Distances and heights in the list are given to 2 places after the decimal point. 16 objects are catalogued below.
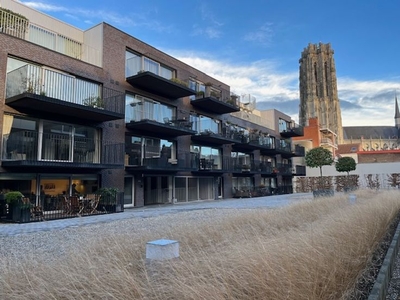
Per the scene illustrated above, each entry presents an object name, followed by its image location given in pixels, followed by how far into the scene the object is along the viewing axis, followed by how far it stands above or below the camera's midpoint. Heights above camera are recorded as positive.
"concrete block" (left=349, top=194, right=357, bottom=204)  10.86 -0.83
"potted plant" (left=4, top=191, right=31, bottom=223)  10.20 -0.81
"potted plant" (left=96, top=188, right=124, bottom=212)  13.37 -0.82
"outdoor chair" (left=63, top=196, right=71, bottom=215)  12.06 -0.94
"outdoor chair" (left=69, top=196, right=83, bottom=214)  12.13 -0.95
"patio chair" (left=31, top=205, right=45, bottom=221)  10.77 -1.05
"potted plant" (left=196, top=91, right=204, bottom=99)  21.08 +5.41
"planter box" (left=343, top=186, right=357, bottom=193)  19.67 -0.84
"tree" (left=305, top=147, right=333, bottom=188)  27.28 +1.59
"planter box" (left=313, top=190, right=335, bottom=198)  16.25 -0.87
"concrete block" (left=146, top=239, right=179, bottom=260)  3.89 -0.86
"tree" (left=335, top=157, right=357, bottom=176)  27.39 +0.97
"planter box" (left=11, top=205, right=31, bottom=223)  10.21 -1.02
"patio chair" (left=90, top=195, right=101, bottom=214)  12.74 -0.90
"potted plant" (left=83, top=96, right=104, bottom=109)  13.70 +3.31
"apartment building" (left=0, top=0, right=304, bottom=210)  11.75 +2.76
